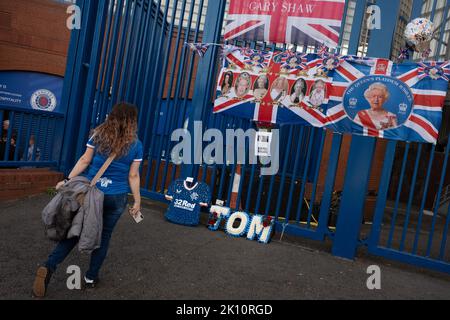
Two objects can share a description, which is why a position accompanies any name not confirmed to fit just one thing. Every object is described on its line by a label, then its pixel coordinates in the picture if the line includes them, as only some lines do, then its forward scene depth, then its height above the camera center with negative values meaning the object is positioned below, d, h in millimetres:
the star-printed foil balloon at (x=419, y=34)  4875 +1693
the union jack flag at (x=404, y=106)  4871 +871
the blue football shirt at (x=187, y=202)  6102 -1039
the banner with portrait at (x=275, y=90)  5492 +827
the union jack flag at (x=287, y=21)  5574 +1863
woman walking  3330 -358
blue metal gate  5301 +359
